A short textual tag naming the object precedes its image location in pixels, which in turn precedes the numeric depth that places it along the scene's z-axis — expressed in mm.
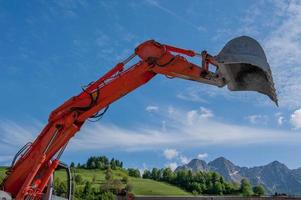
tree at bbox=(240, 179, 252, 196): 148000
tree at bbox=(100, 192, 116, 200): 72662
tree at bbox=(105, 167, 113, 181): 143625
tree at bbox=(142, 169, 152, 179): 175250
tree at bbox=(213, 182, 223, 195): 140962
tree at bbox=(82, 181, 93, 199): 71988
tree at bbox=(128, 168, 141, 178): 172625
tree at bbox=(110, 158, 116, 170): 184688
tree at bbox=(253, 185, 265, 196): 141938
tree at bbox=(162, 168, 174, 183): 167950
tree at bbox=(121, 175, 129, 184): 143525
